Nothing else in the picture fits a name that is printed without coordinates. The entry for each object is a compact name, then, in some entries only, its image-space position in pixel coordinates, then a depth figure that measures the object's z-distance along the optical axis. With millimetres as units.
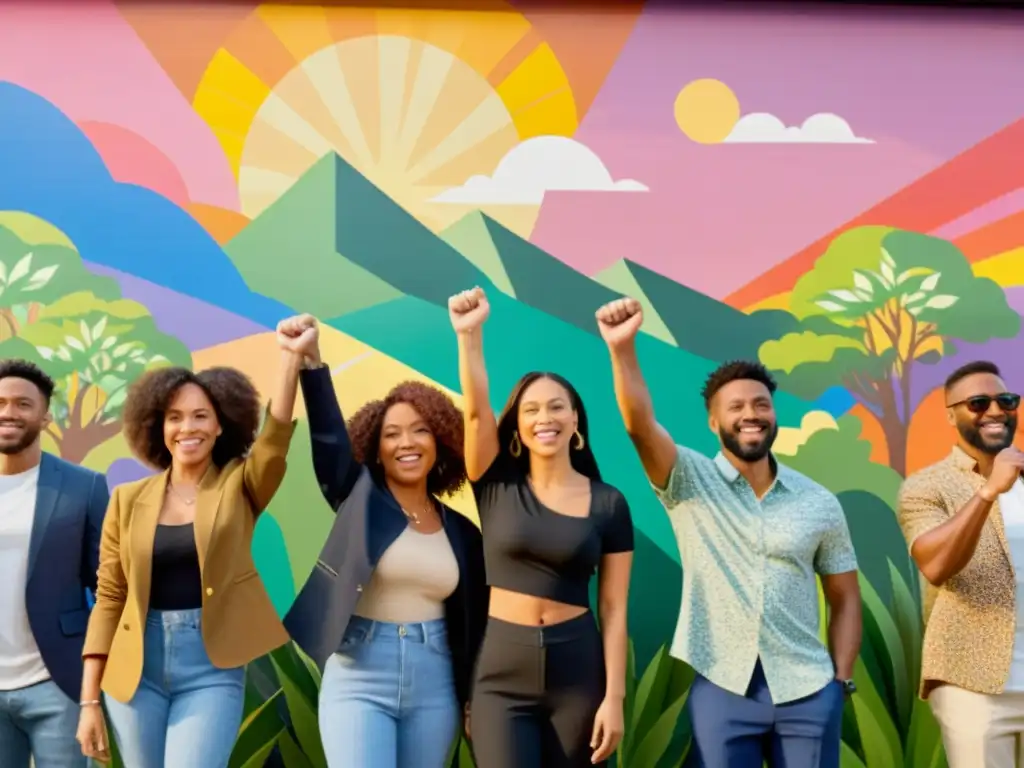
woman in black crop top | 2443
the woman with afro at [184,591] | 2502
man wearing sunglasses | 2680
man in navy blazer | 2695
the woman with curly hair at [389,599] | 2508
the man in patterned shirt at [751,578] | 2553
